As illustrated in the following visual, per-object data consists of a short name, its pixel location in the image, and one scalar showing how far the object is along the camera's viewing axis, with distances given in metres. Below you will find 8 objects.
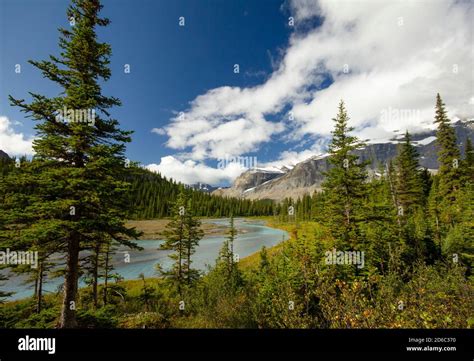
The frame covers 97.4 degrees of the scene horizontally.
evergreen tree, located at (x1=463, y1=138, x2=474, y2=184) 22.90
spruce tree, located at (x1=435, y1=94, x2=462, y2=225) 23.17
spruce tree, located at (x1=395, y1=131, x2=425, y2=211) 31.00
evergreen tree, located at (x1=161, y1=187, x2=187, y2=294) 17.83
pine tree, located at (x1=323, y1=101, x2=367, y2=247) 12.66
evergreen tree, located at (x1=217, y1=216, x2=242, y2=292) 12.22
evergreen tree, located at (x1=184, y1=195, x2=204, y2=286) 18.26
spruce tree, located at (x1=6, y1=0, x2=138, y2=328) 7.09
